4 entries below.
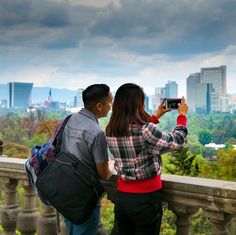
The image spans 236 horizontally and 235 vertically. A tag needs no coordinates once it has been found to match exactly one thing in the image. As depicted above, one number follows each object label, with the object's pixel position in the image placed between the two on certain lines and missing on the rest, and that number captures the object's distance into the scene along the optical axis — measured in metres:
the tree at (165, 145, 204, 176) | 40.22
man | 2.51
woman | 2.42
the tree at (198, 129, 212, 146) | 86.91
